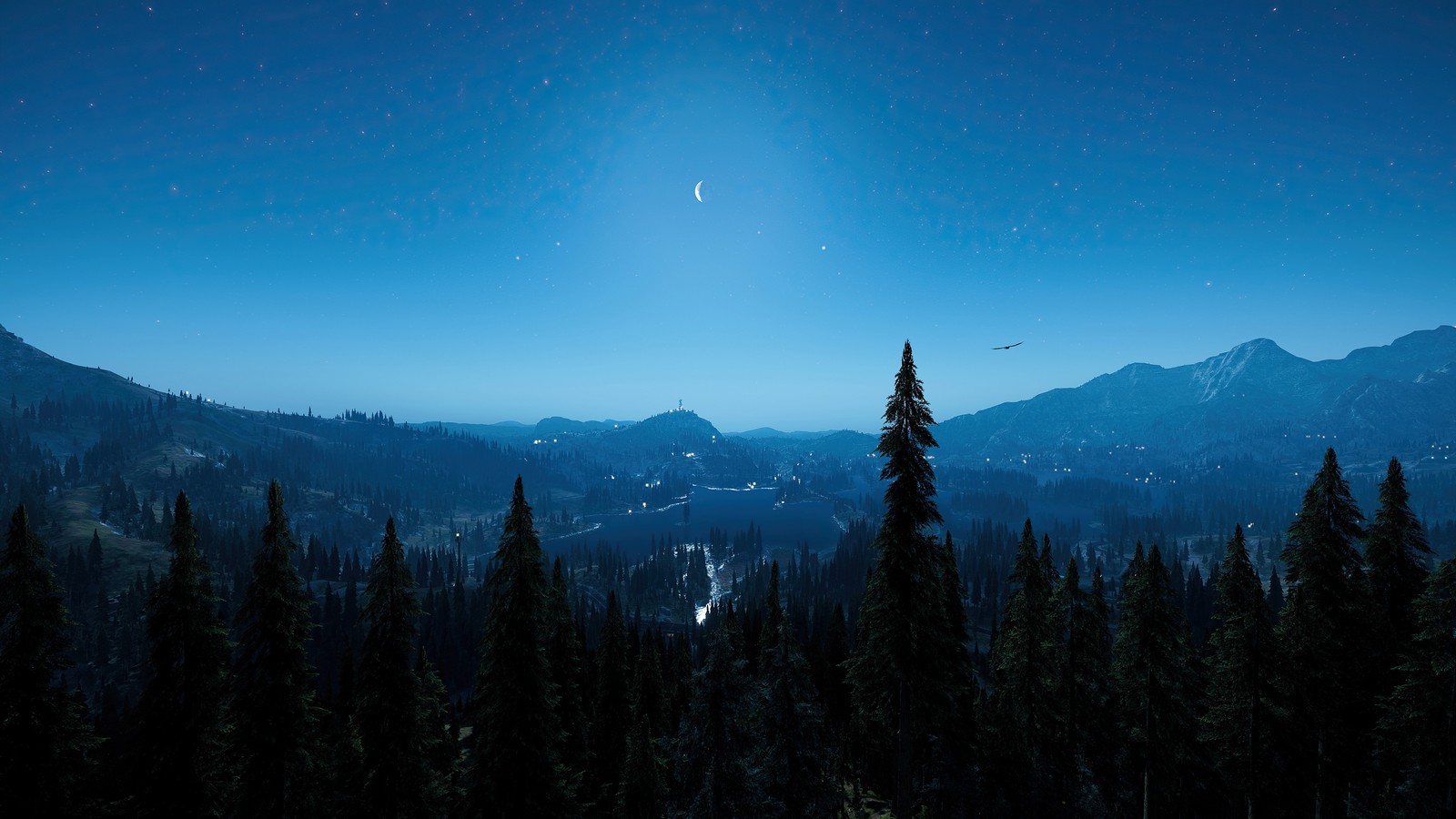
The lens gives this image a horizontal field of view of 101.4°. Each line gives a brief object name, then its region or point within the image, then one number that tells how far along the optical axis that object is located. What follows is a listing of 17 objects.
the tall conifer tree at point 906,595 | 23.86
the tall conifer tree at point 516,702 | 24.19
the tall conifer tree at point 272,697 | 23.33
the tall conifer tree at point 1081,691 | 32.03
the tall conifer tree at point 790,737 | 26.44
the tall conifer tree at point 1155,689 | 31.45
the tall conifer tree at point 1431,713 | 24.08
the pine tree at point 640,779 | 34.28
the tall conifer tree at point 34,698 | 21.16
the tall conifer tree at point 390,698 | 24.19
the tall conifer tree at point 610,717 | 44.09
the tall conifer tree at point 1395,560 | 30.58
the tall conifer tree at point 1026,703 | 29.97
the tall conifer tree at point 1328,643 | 29.08
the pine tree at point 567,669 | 41.31
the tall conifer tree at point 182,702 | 22.97
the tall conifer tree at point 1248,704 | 29.16
